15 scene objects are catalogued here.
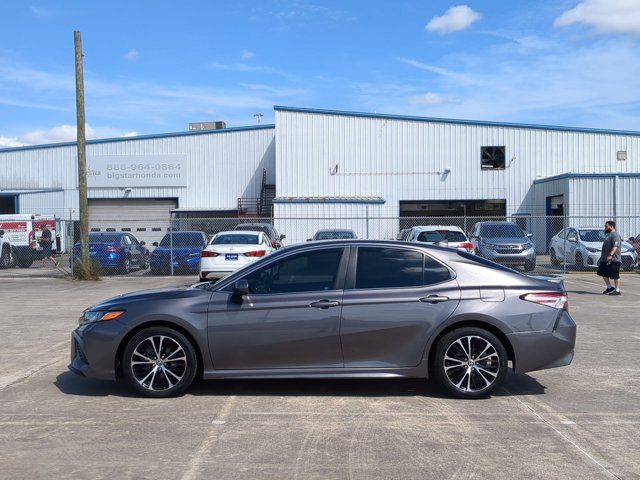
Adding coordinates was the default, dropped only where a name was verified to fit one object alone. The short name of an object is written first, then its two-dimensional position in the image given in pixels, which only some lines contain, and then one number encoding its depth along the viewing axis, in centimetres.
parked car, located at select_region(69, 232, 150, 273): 2282
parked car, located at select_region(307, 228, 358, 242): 2309
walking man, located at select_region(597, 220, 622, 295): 1606
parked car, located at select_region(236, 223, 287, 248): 2419
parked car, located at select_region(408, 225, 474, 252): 1973
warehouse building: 3619
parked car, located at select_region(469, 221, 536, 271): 2297
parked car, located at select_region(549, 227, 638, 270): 2315
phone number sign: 4141
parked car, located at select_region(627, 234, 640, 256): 2485
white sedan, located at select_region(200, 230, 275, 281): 1742
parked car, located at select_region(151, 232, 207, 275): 2272
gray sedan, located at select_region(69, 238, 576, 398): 694
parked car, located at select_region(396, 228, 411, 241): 2387
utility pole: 2164
